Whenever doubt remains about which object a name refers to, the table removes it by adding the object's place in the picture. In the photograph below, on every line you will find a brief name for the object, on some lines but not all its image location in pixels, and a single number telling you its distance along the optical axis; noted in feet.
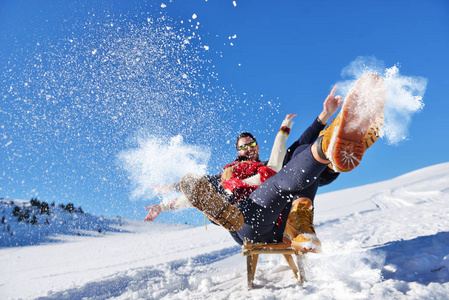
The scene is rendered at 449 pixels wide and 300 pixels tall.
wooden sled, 7.32
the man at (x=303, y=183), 4.59
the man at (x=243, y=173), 7.04
